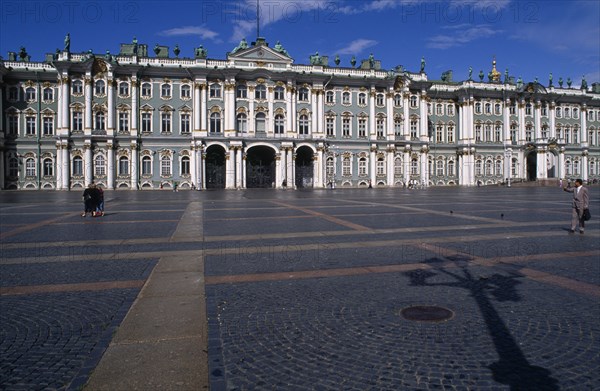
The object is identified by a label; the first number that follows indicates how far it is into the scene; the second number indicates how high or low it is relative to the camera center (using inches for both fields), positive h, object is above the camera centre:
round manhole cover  227.9 -63.6
